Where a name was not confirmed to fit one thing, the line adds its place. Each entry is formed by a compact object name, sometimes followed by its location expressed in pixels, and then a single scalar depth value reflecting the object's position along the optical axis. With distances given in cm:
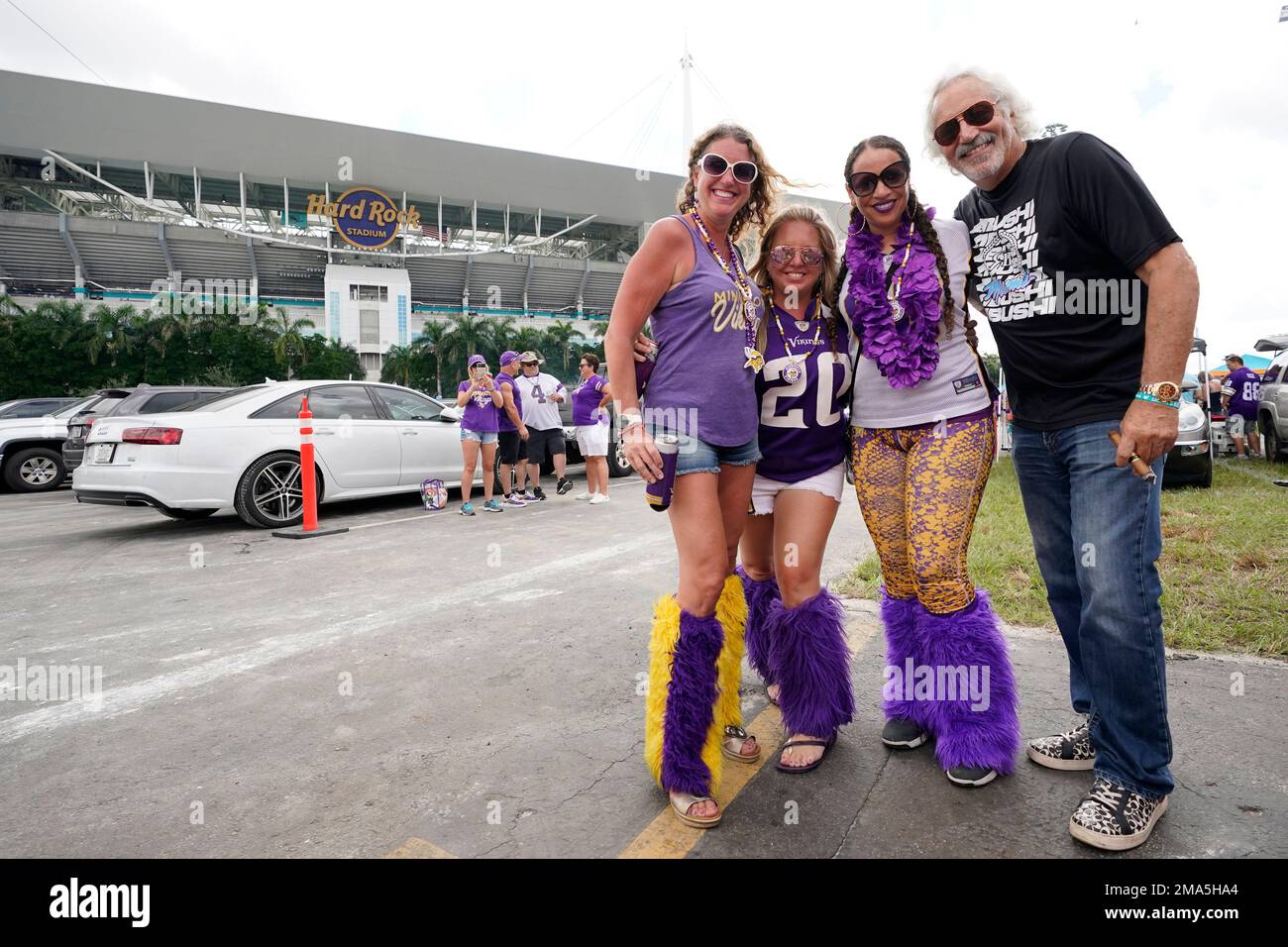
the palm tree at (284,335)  3734
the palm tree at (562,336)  4966
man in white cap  941
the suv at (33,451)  1190
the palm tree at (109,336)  3231
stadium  4241
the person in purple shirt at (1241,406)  1305
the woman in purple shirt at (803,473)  246
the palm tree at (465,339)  4541
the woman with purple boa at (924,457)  228
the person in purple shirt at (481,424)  848
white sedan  679
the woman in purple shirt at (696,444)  213
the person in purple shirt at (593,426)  910
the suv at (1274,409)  1113
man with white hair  190
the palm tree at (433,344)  4622
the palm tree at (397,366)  4591
